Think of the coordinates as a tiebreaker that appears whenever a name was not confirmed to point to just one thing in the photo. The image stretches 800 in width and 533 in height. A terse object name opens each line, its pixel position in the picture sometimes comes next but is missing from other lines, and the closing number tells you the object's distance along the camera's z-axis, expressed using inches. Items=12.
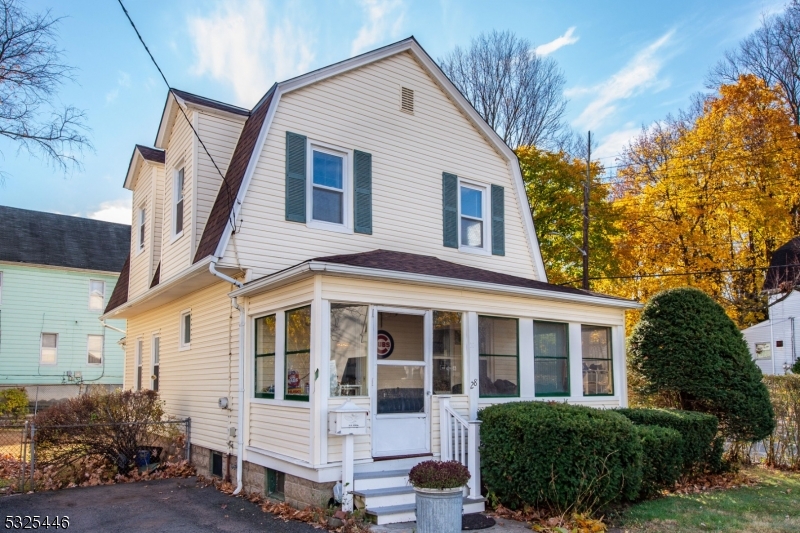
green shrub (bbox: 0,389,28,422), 842.8
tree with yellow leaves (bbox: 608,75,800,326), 772.0
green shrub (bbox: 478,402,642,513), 299.7
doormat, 292.4
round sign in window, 369.1
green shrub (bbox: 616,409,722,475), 395.2
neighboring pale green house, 1000.2
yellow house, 330.3
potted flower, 262.7
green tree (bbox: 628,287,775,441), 441.4
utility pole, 661.9
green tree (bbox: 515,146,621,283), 772.6
